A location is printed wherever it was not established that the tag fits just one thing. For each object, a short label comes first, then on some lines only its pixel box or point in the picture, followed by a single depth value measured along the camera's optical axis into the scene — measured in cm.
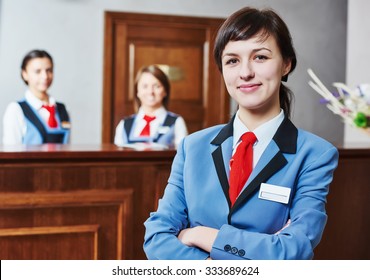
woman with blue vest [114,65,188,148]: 419
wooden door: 614
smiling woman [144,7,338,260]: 137
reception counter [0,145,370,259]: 250
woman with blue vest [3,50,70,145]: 387
